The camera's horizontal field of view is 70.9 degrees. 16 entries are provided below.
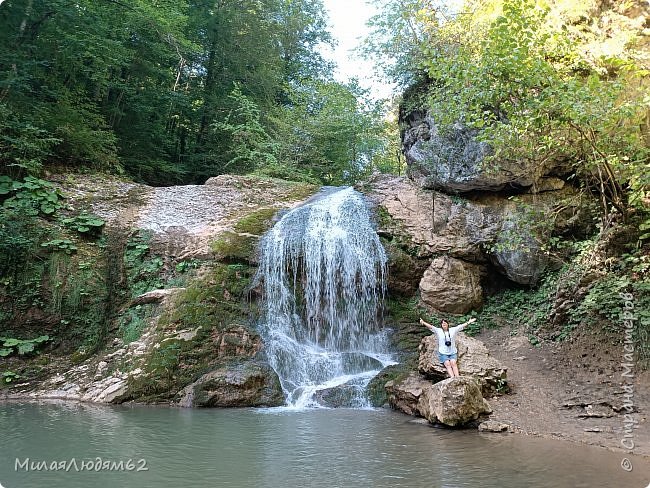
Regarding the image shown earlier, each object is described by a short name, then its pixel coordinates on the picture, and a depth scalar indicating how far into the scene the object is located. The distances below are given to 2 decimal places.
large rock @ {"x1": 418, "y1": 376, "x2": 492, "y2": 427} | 5.95
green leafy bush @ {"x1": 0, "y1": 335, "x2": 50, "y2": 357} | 8.30
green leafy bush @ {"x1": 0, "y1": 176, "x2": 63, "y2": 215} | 9.84
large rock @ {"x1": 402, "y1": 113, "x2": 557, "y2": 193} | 10.05
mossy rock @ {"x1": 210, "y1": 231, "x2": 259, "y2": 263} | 10.18
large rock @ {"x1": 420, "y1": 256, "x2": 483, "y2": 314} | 10.12
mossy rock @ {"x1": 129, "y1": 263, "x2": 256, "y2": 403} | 7.75
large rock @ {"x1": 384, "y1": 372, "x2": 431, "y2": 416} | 6.87
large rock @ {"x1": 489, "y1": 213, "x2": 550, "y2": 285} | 9.84
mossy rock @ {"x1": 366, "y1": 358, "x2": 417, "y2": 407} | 7.58
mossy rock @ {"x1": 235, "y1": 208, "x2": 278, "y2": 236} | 11.00
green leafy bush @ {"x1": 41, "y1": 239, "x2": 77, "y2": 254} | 9.47
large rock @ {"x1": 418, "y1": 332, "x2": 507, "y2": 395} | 7.08
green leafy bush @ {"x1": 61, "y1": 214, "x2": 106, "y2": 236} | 10.09
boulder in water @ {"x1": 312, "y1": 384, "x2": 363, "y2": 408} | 7.49
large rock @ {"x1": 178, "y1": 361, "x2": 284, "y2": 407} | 7.47
